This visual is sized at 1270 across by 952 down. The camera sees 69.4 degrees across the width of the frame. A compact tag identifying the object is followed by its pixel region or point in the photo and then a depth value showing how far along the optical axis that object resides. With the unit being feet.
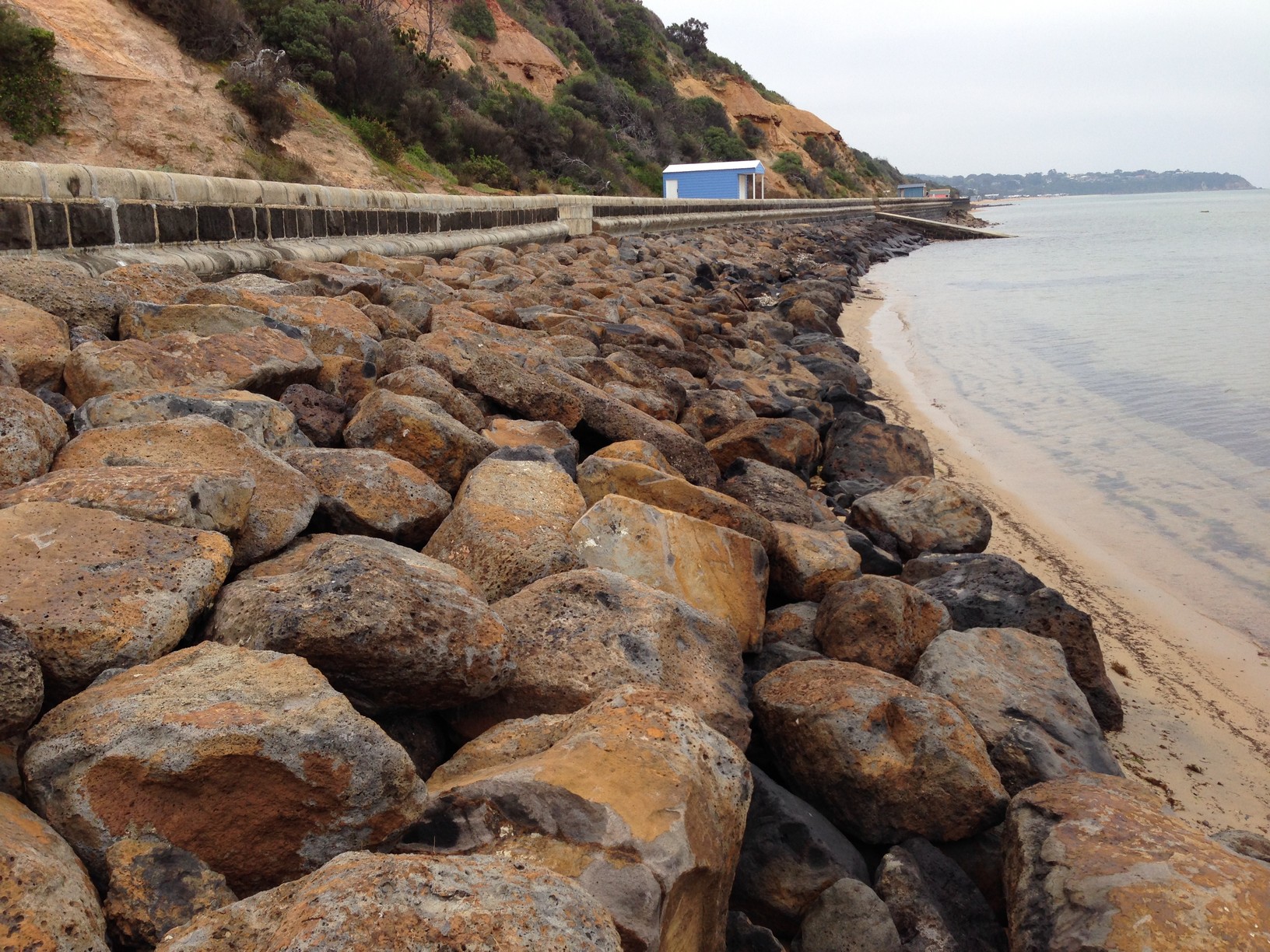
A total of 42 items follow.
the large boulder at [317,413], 11.14
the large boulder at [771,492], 13.34
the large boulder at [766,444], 16.01
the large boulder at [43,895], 3.87
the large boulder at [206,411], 9.01
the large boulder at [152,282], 13.15
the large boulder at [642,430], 13.46
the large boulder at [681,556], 9.05
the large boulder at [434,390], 12.03
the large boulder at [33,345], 9.84
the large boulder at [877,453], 18.08
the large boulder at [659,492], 10.84
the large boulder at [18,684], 4.87
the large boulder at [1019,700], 8.26
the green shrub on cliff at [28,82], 29.40
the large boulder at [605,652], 6.88
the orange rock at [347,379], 12.50
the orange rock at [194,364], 10.01
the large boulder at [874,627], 9.58
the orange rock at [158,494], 7.02
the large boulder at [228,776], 4.71
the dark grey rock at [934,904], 6.50
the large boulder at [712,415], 17.21
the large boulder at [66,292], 11.78
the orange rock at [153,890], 4.38
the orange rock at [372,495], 8.82
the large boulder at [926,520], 13.98
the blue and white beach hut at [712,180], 101.35
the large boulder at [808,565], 11.17
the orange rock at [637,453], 11.85
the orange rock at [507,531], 8.52
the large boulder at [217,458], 7.97
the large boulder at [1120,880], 5.57
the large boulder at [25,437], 7.63
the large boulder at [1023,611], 10.74
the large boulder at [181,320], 12.01
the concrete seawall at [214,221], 14.38
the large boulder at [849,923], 6.29
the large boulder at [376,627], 5.88
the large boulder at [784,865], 6.70
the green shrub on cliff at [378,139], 47.03
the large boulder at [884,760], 7.38
